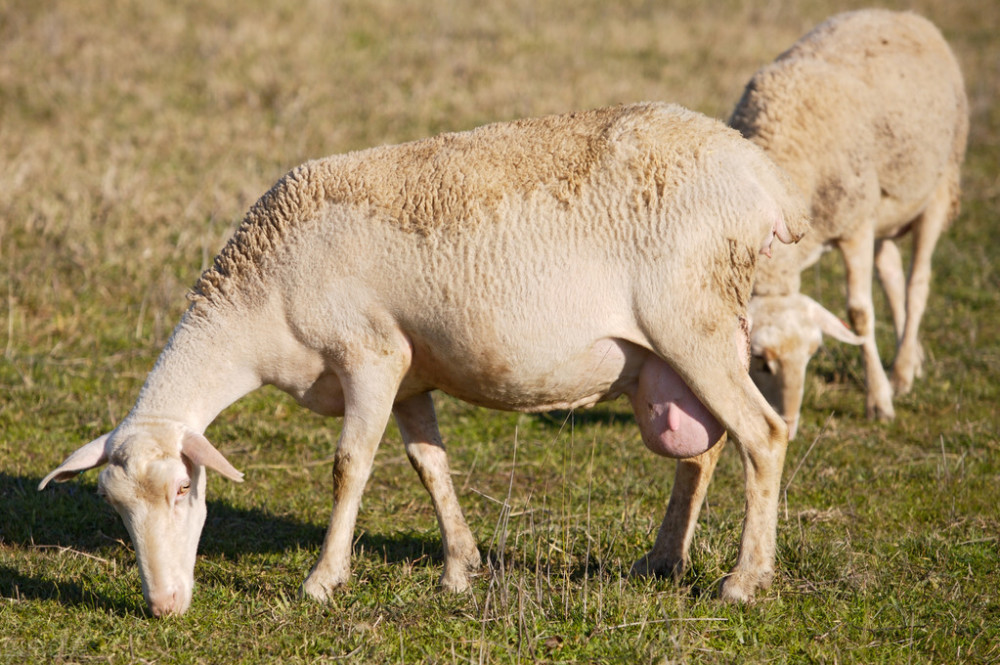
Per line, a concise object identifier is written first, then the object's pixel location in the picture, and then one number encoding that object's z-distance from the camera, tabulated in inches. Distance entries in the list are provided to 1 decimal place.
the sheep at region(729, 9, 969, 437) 506.3
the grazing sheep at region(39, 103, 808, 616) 326.0
